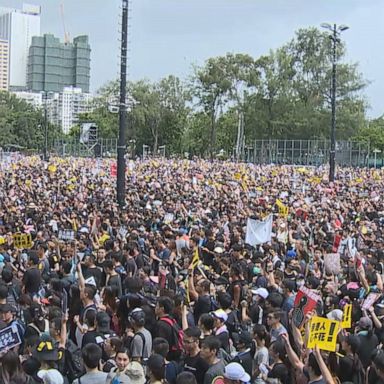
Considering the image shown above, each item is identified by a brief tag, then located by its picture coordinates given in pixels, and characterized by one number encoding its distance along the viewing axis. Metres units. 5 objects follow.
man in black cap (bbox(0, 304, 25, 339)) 7.18
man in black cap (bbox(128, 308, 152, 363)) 6.89
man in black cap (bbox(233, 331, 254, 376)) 6.75
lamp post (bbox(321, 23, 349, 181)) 31.58
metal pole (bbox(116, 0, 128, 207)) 21.31
